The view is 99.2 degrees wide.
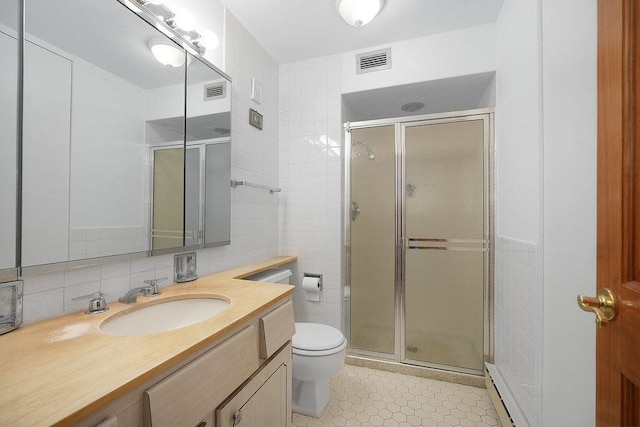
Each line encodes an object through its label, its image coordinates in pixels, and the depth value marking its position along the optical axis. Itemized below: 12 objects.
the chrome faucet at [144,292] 1.07
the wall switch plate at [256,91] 2.03
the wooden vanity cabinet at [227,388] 0.60
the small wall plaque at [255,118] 2.00
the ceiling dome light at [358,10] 1.60
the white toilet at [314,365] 1.49
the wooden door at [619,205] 0.55
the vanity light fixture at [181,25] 1.21
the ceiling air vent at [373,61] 2.12
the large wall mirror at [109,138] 0.88
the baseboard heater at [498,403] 1.41
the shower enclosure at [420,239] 1.94
